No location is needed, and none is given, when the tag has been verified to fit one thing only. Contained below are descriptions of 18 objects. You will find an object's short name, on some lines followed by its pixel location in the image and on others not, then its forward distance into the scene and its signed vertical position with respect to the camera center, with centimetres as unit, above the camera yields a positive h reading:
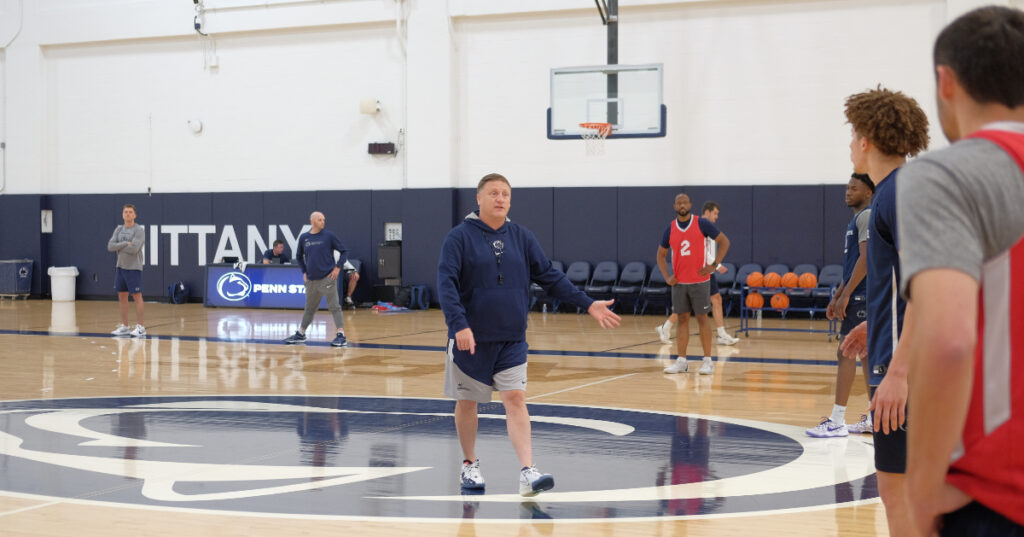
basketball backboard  1703 +255
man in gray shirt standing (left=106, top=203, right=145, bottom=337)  1394 -23
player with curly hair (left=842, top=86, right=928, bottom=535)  324 -1
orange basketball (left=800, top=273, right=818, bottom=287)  1620 -58
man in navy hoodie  534 -39
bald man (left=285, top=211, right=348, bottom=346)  1337 -33
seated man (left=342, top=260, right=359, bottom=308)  2022 -74
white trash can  2300 -102
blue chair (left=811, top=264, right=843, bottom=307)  1712 -61
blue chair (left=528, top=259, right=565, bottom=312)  1903 -108
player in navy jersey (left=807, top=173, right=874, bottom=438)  609 -32
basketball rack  1490 -127
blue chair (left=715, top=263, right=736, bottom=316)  1797 -69
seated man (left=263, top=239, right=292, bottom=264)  2112 -31
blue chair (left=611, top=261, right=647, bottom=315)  1859 -75
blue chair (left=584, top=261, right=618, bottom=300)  1889 -73
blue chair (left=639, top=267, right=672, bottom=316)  1822 -89
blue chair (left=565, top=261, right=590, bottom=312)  1928 -60
